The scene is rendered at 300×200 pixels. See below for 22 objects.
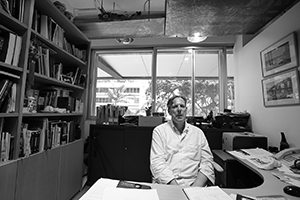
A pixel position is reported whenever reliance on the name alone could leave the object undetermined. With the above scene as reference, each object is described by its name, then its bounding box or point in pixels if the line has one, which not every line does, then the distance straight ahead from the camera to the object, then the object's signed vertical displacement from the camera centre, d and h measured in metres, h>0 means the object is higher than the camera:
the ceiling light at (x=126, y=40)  3.26 +1.49
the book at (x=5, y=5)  1.26 +0.86
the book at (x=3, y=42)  1.27 +0.56
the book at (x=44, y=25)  1.73 +0.95
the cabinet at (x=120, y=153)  2.55 -0.73
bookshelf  1.34 +0.05
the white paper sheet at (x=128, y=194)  0.80 -0.46
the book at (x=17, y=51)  1.36 +0.52
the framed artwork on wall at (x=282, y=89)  1.63 +0.28
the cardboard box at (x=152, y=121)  2.63 -0.18
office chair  1.45 -0.55
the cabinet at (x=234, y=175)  1.74 -0.75
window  3.29 +0.67
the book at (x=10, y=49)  1.30 +0.51
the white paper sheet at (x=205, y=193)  0.84 -0.47
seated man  1.44 -0.44
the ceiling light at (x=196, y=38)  2.73 +1.33
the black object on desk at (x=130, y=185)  0.92 -0.46
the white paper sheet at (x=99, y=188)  0.80 -0.46
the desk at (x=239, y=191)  0.86 -0.49
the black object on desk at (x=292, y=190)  0.92 -0.48
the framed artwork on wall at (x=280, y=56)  1.66 +0.67
